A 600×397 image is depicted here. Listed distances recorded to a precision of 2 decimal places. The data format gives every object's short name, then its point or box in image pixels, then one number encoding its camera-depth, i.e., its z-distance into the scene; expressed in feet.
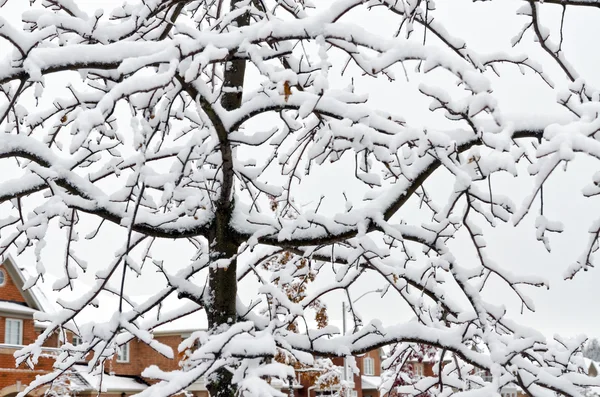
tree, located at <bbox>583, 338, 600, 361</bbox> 306.84
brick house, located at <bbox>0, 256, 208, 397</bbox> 70.54
